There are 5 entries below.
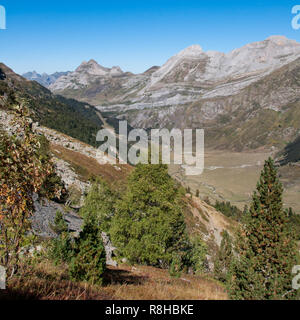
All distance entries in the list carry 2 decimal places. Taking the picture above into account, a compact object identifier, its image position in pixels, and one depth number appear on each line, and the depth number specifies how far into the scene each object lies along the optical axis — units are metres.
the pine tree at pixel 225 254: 63.88
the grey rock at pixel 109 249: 23.93
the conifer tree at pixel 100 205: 45.47
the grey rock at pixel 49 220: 26.03
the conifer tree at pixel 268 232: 23.25
